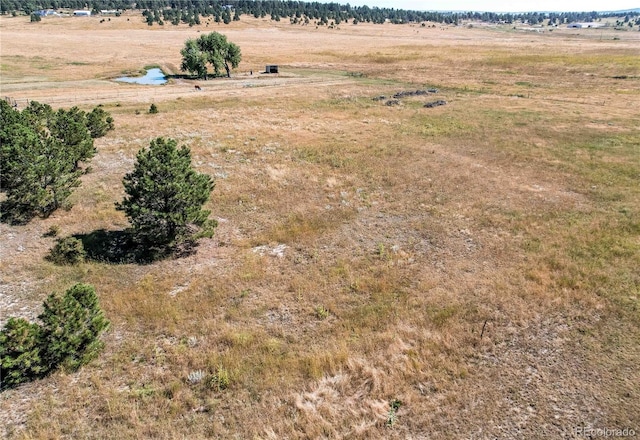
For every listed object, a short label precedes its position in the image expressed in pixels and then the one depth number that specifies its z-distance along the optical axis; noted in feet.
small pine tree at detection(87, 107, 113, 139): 114.52
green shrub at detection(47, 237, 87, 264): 53.67
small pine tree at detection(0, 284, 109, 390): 32.78
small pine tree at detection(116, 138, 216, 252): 54.39
